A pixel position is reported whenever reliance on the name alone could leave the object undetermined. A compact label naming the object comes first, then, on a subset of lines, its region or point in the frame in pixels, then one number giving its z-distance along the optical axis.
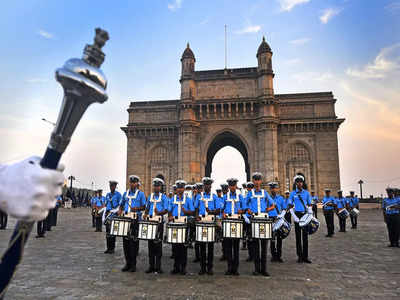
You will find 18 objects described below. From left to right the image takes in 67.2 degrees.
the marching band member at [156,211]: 6.48
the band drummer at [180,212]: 6.43
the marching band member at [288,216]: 10.66
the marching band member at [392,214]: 10.22
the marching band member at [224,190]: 7.94
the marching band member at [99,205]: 14.21
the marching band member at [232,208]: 6.34
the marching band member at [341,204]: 14.70
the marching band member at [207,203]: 7.18
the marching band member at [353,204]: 15.75
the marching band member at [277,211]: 7.73
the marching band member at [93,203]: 14.77
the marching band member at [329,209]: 12.92
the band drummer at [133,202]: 6.87
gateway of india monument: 31.41
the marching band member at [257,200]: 6.82
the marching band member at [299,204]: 7.82
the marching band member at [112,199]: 9.37
